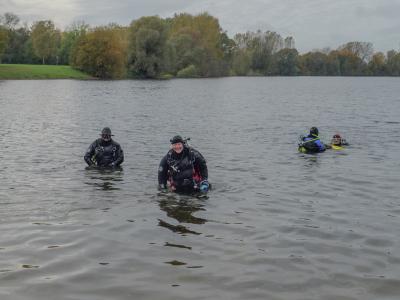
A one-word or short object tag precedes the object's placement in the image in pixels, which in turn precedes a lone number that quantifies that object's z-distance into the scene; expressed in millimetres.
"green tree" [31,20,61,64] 115938
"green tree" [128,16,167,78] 101500
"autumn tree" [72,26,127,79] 98875
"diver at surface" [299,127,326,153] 19750
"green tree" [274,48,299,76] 179250
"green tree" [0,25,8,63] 89688
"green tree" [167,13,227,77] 124250
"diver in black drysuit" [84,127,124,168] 15766
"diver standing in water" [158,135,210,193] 12484
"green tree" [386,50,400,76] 195875
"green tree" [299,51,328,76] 192875
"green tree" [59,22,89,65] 127125
